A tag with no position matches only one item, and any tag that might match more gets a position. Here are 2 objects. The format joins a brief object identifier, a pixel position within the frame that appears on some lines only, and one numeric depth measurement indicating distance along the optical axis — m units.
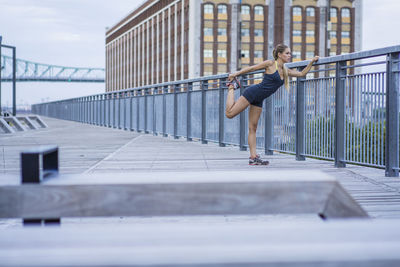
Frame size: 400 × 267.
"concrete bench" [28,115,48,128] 28.23
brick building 72.50
